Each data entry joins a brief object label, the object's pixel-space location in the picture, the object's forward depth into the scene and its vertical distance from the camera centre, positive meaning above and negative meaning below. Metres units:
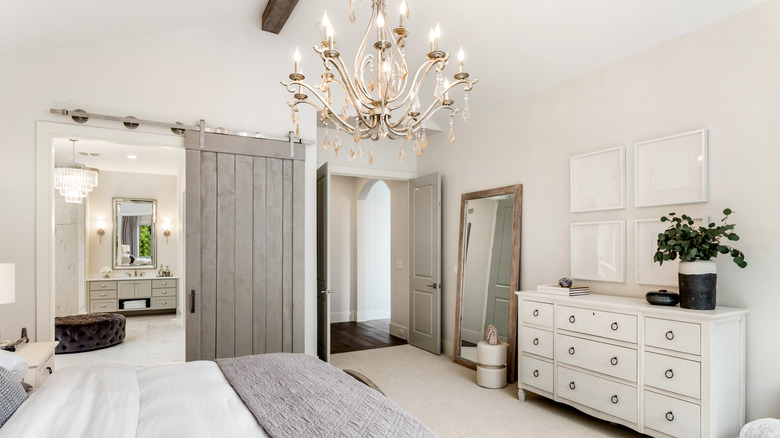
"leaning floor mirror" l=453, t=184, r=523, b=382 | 4.28 -0.53
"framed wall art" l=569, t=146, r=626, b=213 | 3.34 +0.31
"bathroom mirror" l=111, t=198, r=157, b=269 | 7.77 -0.29
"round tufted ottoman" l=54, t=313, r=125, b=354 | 5.09 -1.37
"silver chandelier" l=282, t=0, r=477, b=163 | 2.03 +0.66
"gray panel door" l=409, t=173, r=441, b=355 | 5.30 -0.57
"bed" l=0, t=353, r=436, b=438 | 1.46 -0.73
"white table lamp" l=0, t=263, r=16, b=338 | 2.56 -0.39
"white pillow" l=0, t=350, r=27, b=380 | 2.01 -0.70
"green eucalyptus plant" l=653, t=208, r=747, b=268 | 2.50 -0.14
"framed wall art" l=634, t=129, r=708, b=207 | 2.85 +0.34
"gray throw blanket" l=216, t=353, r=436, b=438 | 1.50 -0.74
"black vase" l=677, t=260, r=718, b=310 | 2.53 -0.39
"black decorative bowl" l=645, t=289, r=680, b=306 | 2.74 -0.50
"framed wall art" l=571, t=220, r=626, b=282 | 3.33 -0.26
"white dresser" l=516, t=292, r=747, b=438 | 2.46 -0.93
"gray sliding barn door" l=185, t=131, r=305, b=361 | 3.68 -0.26
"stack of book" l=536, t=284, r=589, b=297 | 3.32 -0.56
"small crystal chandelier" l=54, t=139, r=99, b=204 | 5.76 +0.49
